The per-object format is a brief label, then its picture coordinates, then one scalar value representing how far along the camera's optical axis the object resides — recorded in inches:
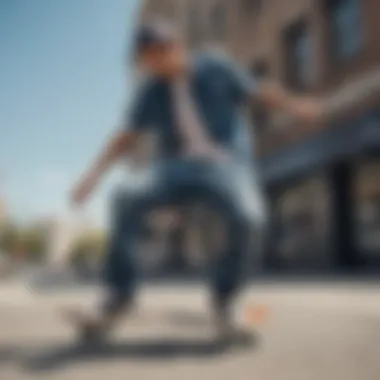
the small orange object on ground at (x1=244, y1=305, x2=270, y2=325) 66.2
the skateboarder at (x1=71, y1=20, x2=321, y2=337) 57.2
